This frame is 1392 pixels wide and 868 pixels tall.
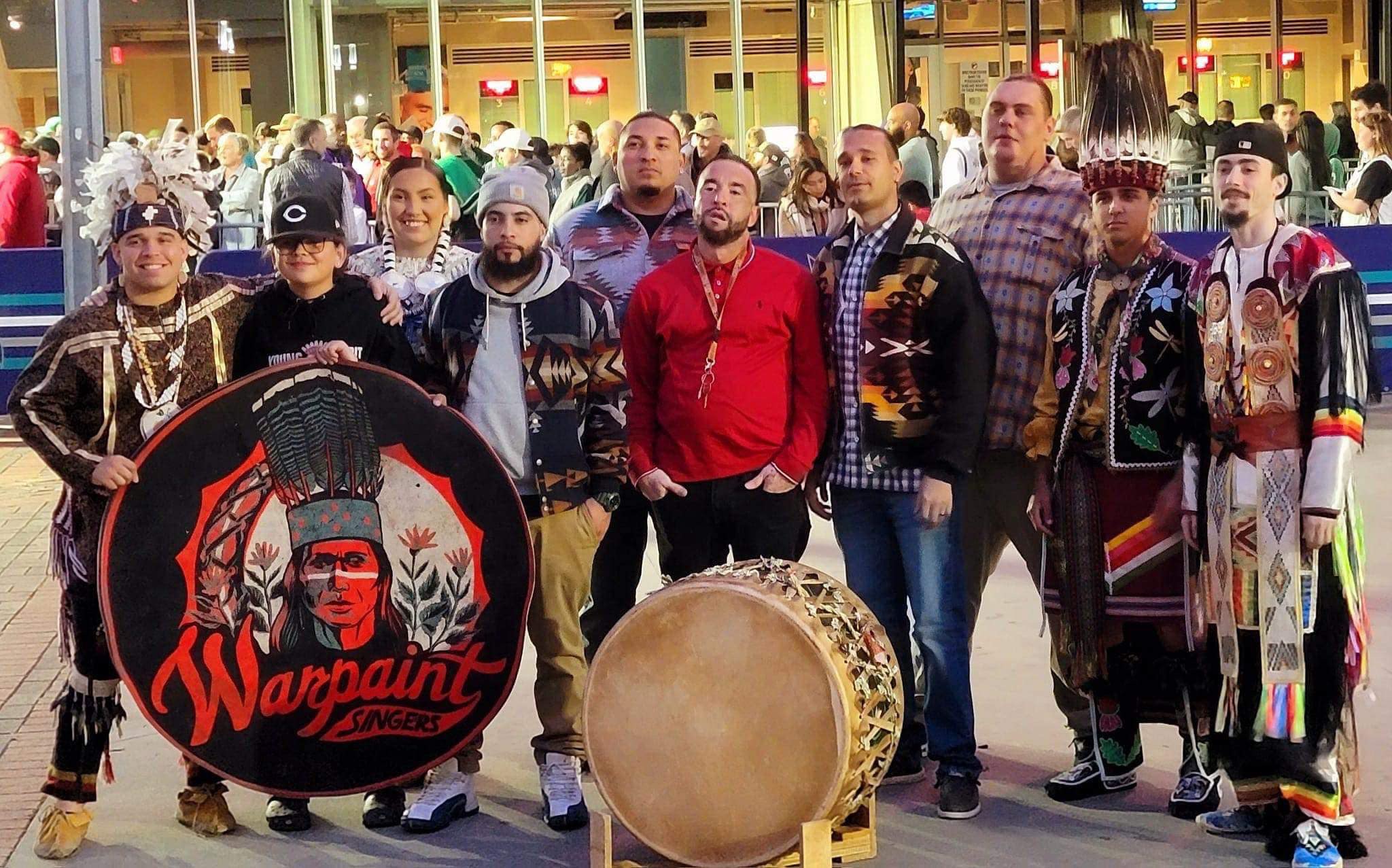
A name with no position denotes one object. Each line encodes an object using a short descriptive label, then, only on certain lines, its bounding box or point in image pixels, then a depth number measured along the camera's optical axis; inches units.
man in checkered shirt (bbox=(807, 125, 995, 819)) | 202.4
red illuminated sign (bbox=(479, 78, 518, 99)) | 1017.5
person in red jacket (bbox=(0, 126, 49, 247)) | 519.5
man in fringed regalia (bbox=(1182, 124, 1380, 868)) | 179.9
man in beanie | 205.2
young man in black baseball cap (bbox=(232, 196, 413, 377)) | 199.6
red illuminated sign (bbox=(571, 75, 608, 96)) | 1007.6
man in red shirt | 206.1
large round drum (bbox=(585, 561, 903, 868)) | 176.9
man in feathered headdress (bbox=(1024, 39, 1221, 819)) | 199.5
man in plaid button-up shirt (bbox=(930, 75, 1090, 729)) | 212.2
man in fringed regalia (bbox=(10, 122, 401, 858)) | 194.7
